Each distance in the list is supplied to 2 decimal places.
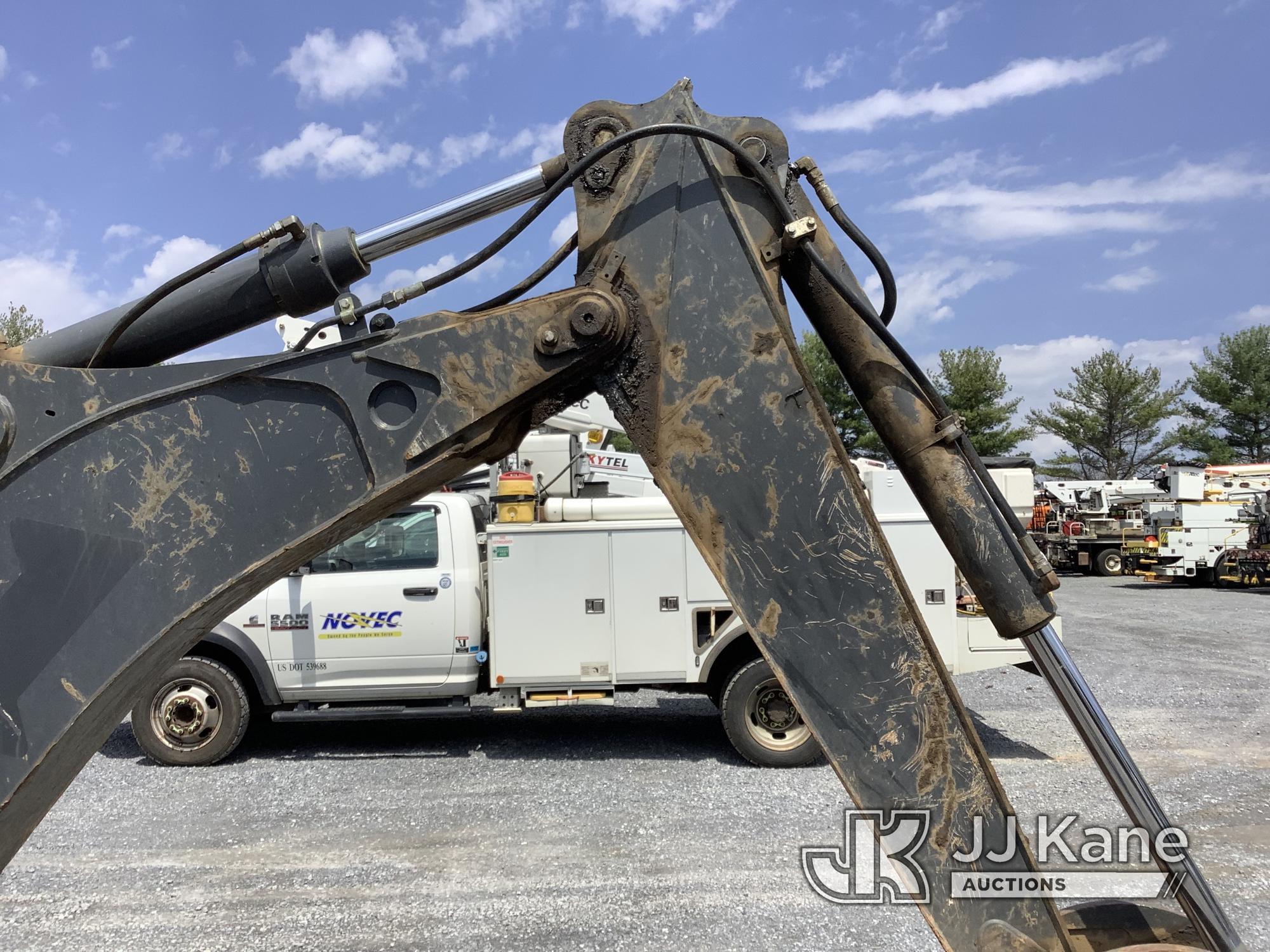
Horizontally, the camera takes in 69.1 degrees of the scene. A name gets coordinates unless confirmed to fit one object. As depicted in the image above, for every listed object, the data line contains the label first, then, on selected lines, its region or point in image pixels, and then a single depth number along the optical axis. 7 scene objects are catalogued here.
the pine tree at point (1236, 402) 41.62
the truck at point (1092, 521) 27.33
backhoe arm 1.86
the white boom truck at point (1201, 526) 22.19
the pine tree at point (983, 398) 40.19
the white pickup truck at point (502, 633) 7.25
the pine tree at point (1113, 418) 44.66
